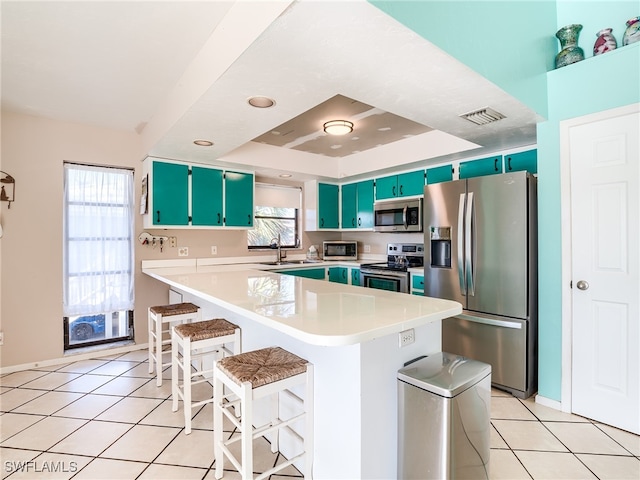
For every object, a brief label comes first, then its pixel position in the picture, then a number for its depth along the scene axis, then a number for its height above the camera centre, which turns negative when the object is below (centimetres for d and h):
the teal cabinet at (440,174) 369 +78
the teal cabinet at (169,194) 357 +54
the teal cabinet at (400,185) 403 +73
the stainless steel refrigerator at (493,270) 259 -25
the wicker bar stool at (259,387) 145 -67
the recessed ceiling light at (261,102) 219 +96
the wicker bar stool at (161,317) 274 -64
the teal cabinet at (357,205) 475 +56
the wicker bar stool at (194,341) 211 -66
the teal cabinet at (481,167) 329 +77
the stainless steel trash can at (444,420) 135 -77
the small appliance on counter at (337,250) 513 -13
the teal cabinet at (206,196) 385 +55
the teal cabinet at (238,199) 410 +55
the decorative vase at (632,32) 211 +136
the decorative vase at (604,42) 223 +136
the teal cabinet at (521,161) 304 +76
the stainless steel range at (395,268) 381 -33
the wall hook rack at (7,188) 314 +54
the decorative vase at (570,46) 235 +141
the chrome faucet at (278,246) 480 -6
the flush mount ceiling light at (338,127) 318 +113
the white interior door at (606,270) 212 -20
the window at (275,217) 485 +39
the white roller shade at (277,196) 487 +72
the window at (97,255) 351 -13
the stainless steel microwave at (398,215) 395 +33
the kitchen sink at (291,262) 464 -29
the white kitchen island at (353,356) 135 -54
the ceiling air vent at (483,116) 237 +94
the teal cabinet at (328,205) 508 +58
